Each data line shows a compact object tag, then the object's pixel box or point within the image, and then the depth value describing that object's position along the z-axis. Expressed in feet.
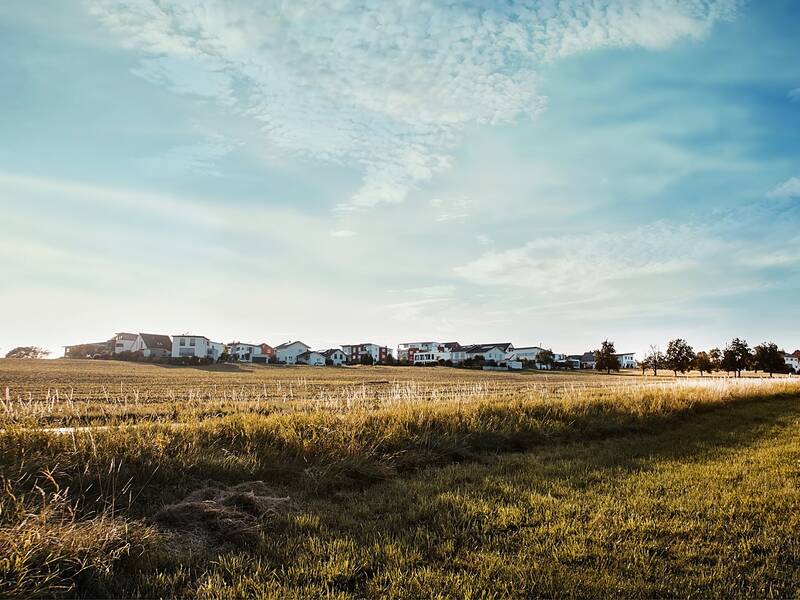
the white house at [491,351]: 385.70
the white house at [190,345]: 320.70
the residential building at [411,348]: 438.81
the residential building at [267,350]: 412.73
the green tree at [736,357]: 235.20
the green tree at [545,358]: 333.62
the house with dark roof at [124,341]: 326.18
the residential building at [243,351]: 388.53
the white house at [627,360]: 496.23
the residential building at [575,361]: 416.87
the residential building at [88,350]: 281.54
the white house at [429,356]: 410.66
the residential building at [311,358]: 372.99
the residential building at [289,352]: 375.04
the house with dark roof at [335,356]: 384.27
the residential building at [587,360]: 469.16
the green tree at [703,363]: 252.21
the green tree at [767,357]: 230.48
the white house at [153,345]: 316.11
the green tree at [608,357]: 285.84
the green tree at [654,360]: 317.07
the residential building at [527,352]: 413.92
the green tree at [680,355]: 261.85
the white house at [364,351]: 429.79
